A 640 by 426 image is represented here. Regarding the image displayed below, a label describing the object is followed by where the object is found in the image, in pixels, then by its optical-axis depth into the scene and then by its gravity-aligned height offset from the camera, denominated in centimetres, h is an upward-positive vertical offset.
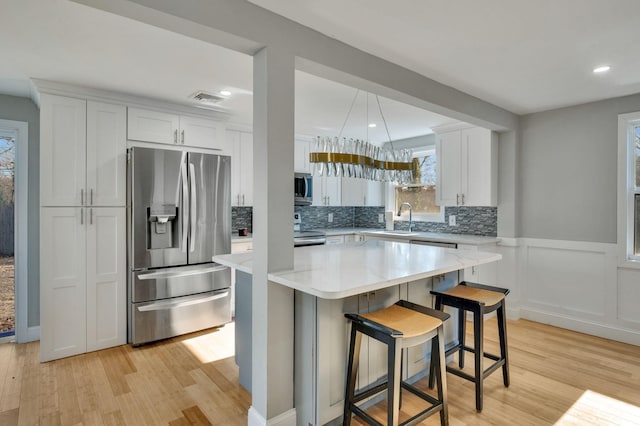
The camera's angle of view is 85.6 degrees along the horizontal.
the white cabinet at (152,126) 332 +83
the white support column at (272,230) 185 -11
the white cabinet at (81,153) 293 +50
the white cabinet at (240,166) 427 +54
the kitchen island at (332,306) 181 -59
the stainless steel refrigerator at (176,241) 322 -31
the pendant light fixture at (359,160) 263 +39
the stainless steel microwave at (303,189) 462 +28
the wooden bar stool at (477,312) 221 -70
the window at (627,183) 327 +26
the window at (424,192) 501 +26
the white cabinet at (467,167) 397 +51
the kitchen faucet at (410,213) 494 -4
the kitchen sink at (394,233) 445 -31
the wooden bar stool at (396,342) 170 -69
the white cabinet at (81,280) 293 -62
